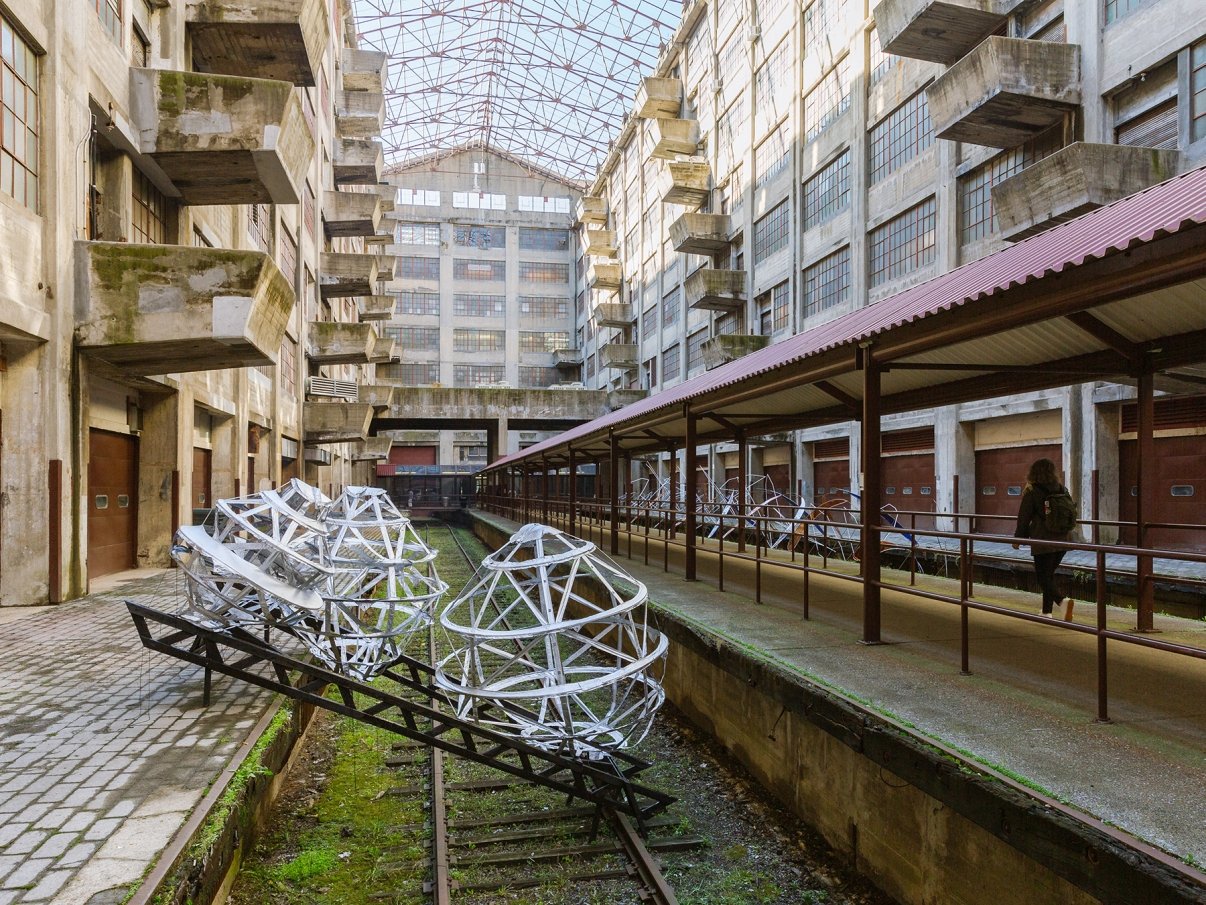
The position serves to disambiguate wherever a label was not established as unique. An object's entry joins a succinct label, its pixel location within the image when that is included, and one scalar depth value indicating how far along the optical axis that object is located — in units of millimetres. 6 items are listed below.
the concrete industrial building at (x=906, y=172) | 14953
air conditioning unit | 32250
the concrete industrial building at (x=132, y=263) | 10438
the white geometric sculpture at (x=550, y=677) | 5211
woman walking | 7793
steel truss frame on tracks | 5465
